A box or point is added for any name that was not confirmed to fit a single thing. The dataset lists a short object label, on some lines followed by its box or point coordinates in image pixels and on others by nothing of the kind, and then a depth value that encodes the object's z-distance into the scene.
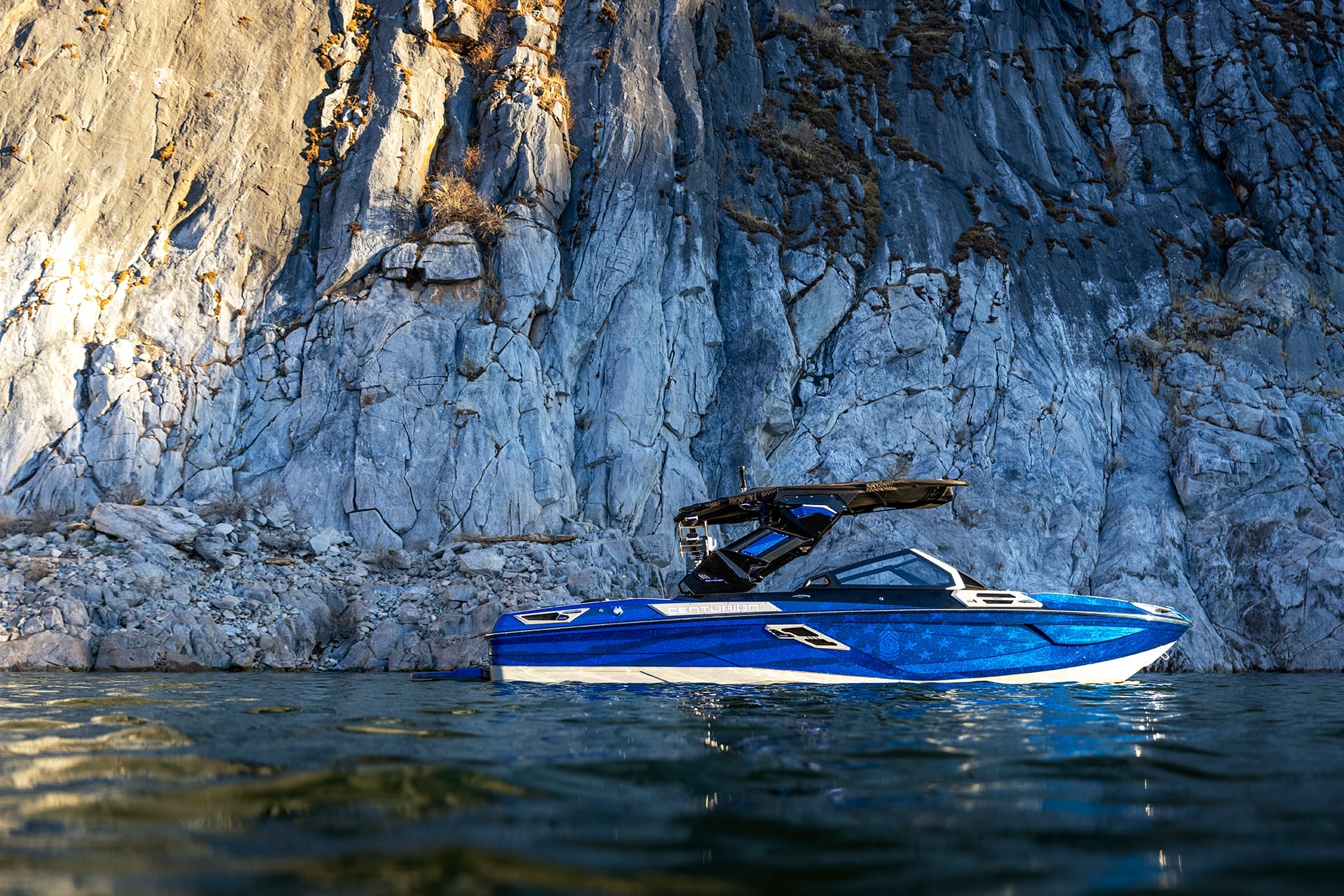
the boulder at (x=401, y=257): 24.03
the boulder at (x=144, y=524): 18.66
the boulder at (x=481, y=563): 19.25
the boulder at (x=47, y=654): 14.52
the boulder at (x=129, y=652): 14.89
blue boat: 10.56
